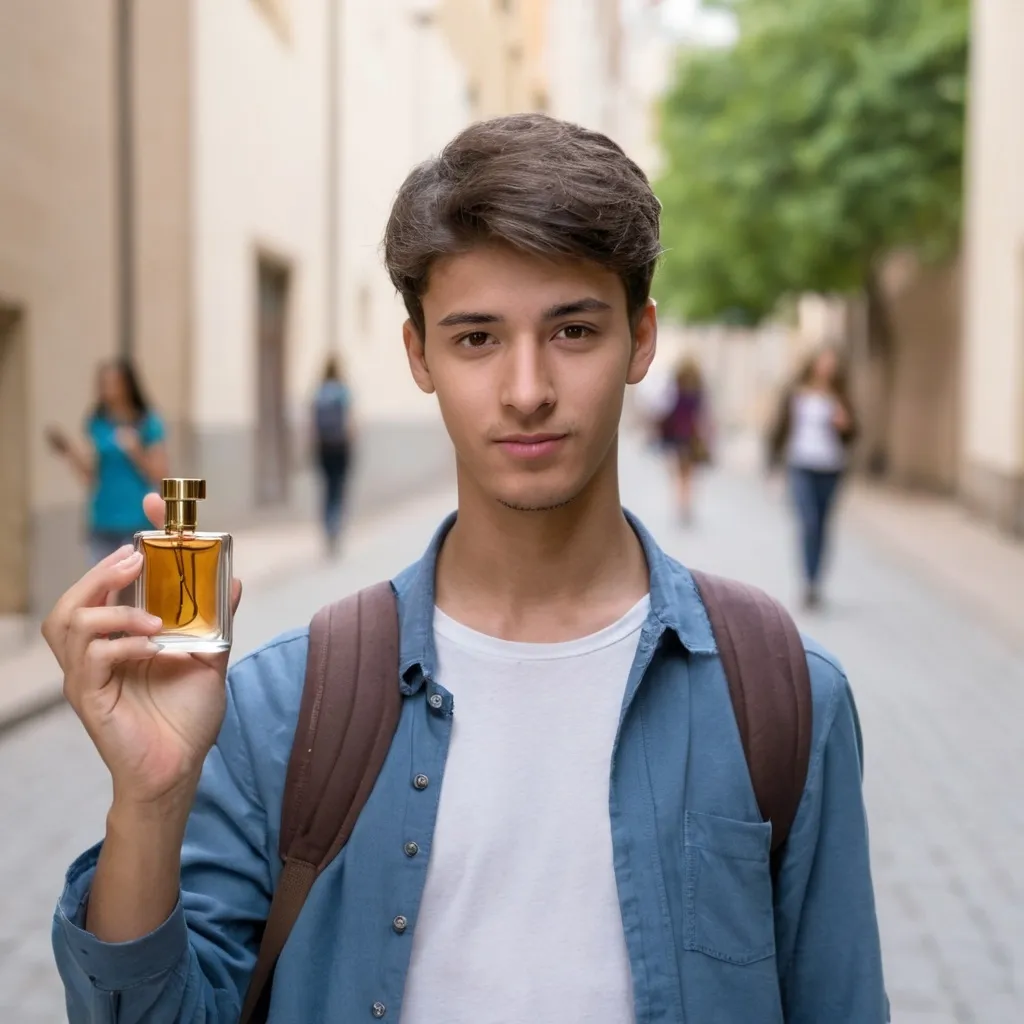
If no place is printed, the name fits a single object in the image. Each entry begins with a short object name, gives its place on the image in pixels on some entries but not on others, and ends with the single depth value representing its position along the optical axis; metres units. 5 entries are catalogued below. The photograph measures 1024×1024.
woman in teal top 9.16
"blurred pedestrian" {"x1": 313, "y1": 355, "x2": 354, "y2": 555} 15.43
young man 1.74
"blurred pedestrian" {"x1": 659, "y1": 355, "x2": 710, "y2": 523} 19.58
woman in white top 11.43
